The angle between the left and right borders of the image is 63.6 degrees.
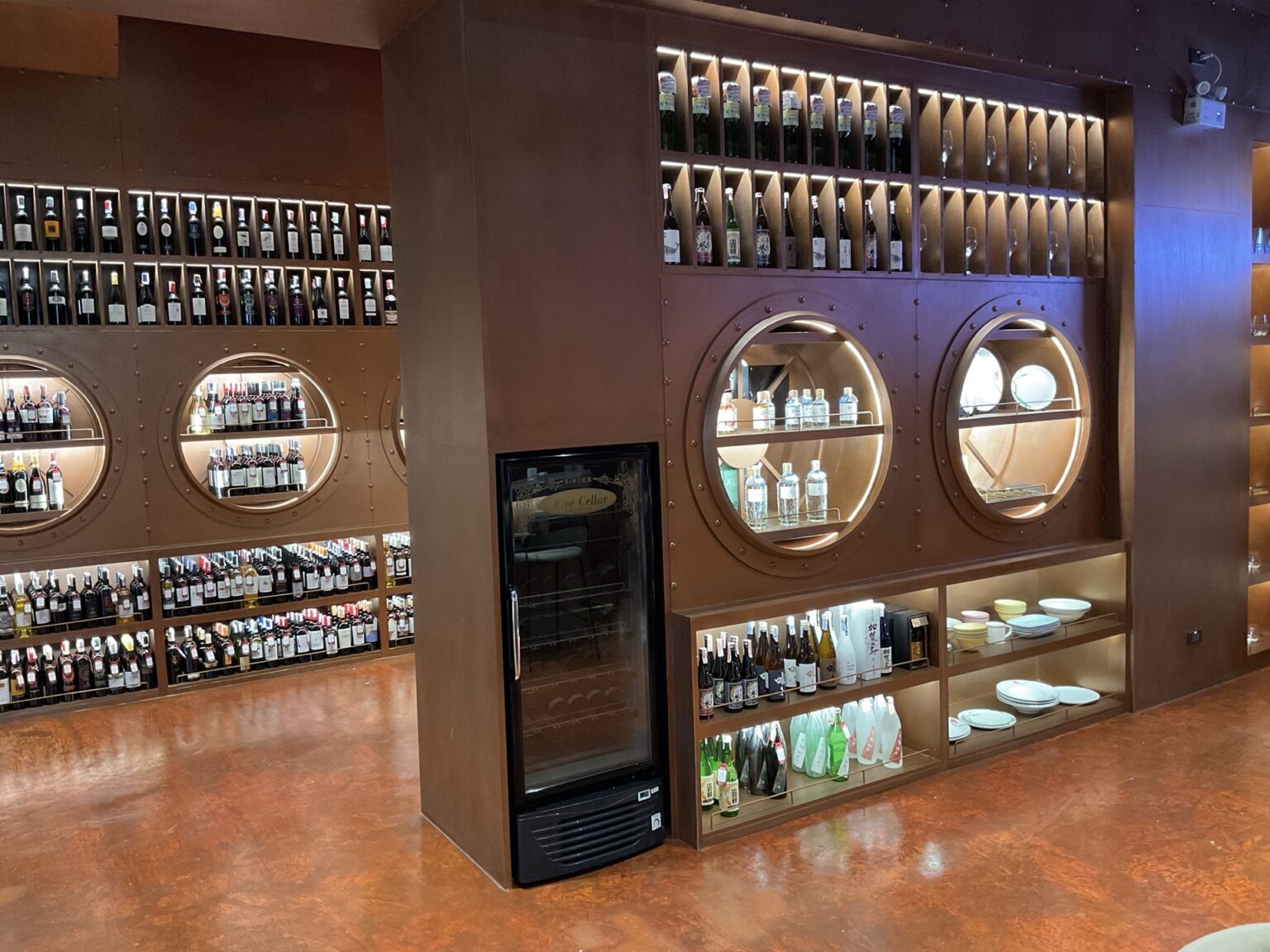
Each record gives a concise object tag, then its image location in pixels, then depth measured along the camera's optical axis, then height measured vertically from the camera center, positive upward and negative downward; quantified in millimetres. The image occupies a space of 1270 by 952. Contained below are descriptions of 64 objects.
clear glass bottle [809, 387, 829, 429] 4133 -7
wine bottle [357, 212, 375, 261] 6512 +1169
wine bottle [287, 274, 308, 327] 6367 +775
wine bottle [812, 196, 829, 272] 4066 +644
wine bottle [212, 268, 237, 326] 6055 +767
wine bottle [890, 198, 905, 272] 4258 +651
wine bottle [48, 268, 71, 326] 5672 +766
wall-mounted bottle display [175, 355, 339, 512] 6160 +8
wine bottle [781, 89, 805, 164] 4043 +1126
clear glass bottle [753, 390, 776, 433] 4078 +5
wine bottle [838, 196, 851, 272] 4160 +680
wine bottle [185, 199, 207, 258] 5961 +1164
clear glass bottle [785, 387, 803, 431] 4082 -6
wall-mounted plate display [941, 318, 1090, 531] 4570 -81
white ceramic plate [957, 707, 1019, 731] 4496 -1402
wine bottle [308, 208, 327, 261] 6352 +1138
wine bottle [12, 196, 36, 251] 5488 +1118
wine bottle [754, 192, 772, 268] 3965 +672
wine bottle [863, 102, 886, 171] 4246 +1078
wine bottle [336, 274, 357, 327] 6430 +760
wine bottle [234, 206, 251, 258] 6121 +1168
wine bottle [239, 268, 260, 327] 6152 +794
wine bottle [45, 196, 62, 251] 5582 +1145
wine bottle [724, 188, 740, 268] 3916 +663
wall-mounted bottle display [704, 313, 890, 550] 4035 -88
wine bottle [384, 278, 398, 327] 6559 +783
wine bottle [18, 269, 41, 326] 5574 +759
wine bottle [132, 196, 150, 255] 5801 +1163
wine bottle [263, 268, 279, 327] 6254 +785
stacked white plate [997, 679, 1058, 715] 4637 -1344
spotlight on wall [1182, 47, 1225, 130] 4883 +1411
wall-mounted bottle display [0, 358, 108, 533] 5602 -37
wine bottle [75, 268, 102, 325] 5676 +756
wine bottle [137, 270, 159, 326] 5770 +756
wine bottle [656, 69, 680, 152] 3691 +1107
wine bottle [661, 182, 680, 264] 3700 +654
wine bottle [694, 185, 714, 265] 3807 +649
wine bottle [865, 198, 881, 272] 4227 +678
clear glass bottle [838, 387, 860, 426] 4234 +6
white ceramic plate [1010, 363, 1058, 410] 4879 +69
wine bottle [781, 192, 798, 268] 4016 +678
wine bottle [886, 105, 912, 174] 4281 +1090
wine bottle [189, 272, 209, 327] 5949 +753
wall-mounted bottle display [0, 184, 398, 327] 5613 +993
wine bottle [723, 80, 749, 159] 3918 +1104
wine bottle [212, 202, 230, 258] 6039 +1172
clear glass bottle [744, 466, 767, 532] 4121 -350
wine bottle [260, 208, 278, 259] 6215 +1162
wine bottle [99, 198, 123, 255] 5730 +1147
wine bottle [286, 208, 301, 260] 6293 +1171
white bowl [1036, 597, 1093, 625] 4844 -987
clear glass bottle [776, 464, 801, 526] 4211 -341
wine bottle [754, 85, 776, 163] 3908 +1112
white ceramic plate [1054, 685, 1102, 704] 4840 -1406
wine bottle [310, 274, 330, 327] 6473 +795
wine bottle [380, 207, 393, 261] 6566 +1197
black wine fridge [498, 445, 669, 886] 3387 -828
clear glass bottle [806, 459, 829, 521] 4238 -351
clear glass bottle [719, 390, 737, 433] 4027 -12
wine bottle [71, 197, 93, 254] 5668 +1146
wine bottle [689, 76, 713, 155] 3807 +1126
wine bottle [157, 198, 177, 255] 5871 +1161
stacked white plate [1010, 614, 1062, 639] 4660 -1023
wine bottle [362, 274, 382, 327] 6512 +774
